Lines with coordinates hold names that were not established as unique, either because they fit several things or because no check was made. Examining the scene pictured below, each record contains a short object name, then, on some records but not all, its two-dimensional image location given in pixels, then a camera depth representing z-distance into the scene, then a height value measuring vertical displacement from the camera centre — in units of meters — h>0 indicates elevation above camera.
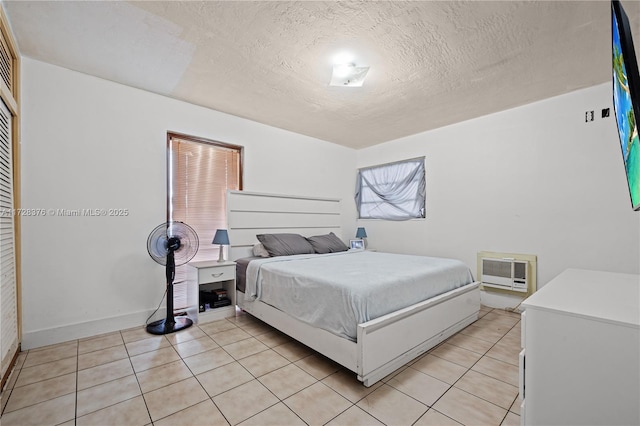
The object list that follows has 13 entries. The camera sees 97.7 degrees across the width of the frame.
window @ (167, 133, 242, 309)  3.36 +0.37
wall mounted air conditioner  3.26 -0.78
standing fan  2.80 -0.39
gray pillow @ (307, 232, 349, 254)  4.02 -0.49
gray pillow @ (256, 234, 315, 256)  3.53 -0.43
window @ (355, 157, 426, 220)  4.38 +0.34
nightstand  3.04 -0.75
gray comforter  1.99 -0.62
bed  1.91 -0.78
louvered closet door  1.93 -0.31
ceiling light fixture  2.49 +1.24
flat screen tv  0.79 +0.39
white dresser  0.88 -0.52
